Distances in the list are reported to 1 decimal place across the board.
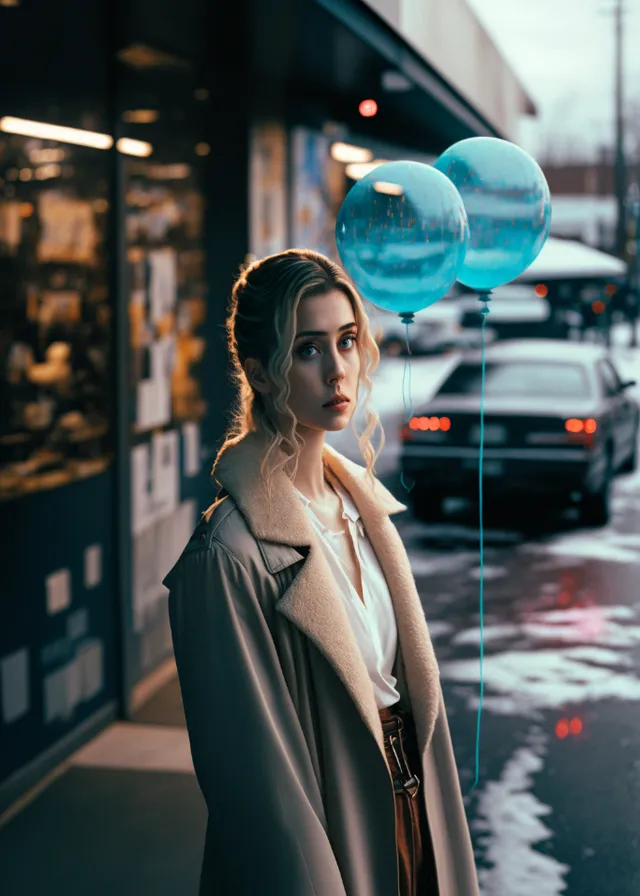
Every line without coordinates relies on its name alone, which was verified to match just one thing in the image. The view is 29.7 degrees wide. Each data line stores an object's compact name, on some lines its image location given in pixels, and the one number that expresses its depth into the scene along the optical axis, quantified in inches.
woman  85.5
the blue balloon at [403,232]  104.9
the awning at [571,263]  1005.8
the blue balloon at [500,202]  117.4
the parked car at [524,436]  418.9
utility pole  1530.9
